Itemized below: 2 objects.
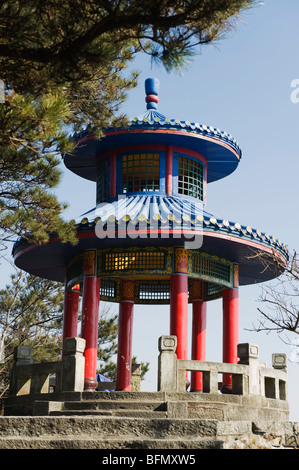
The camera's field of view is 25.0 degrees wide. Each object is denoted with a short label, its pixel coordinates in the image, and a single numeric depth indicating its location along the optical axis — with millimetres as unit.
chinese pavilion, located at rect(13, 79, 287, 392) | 16531
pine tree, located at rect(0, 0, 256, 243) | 8297
